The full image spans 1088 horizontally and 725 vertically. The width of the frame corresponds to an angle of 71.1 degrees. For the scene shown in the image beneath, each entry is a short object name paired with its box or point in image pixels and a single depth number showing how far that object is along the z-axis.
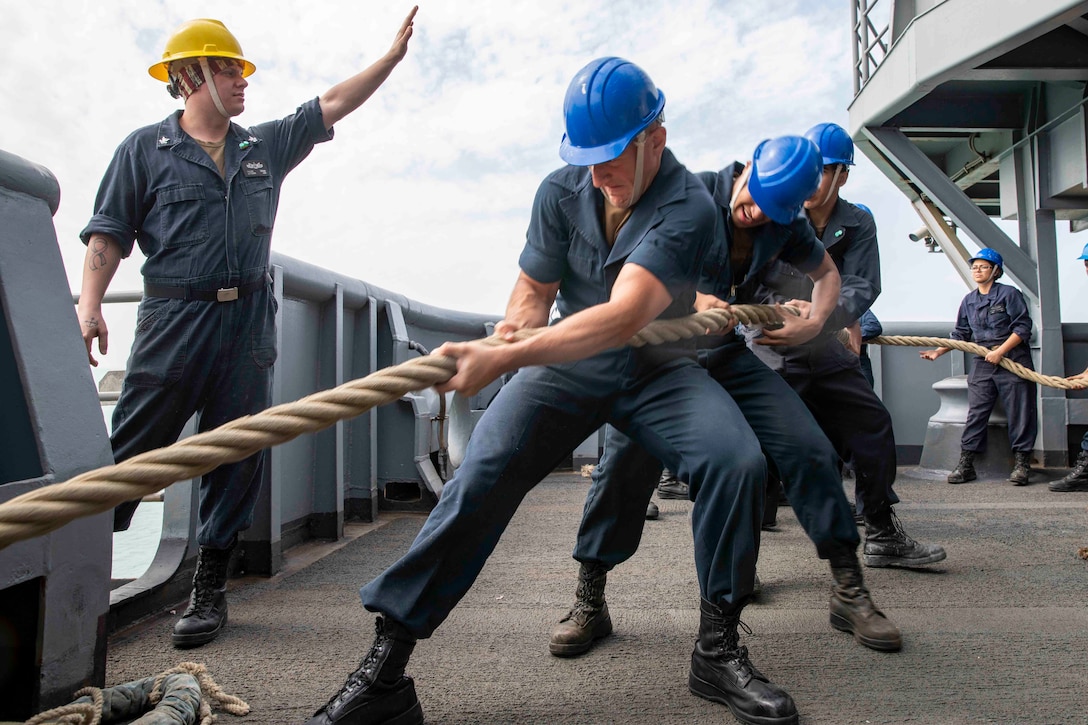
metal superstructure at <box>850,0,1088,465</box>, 5.30
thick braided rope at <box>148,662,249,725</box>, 1.70
